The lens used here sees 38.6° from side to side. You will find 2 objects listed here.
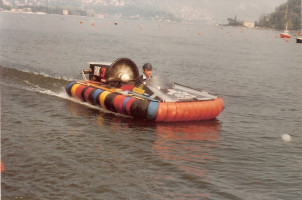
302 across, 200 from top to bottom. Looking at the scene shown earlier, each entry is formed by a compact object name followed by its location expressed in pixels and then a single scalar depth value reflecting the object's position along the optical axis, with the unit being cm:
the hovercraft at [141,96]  1476
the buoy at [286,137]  1489
